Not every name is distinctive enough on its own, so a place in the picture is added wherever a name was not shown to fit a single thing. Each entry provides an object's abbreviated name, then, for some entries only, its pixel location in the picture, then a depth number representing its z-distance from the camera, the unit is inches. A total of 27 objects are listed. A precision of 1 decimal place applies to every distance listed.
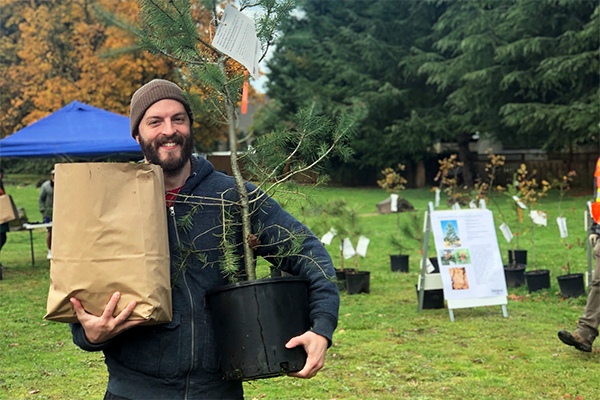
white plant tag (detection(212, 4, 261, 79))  94.3
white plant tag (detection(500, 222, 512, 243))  362.6
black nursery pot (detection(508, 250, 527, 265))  425.7
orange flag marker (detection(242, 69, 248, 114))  97.3
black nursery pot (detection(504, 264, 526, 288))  371.9
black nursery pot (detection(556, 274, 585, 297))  335.6
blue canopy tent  447.8
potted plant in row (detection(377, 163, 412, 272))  438.0
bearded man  86.7
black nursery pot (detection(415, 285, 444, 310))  328.8
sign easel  302.2
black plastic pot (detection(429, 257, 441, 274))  381.8
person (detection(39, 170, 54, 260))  484.1
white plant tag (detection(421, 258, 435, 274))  328.9
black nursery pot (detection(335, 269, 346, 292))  374.3
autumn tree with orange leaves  928.3
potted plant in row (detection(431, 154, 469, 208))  456.8
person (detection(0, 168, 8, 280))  443.5
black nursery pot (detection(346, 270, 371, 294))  367.9
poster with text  304.7
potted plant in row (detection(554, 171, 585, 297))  335.6
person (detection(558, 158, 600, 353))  240.2
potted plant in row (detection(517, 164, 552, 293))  353.1
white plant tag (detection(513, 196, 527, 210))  373.4
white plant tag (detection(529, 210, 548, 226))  363.3
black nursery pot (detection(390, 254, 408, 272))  438.0
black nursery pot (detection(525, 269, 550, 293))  352.8
